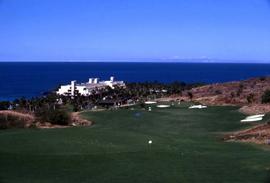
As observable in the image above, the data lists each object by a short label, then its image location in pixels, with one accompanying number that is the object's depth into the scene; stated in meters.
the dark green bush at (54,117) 39.91
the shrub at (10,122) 36.75
